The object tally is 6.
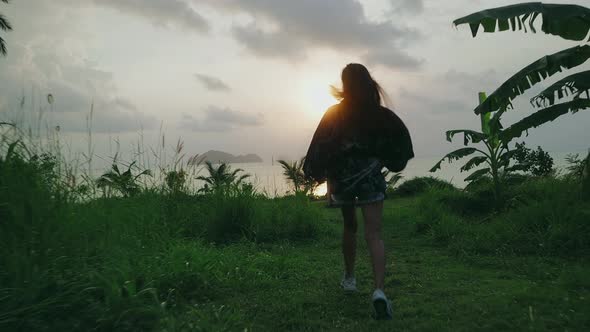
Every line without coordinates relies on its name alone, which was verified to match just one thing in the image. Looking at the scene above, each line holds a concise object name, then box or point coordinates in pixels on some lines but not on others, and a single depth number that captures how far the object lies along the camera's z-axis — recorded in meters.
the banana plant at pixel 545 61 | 6.26
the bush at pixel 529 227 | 6.04
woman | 3.72
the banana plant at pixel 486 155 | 9.98
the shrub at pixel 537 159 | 16.44
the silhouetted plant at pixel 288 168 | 21.30
